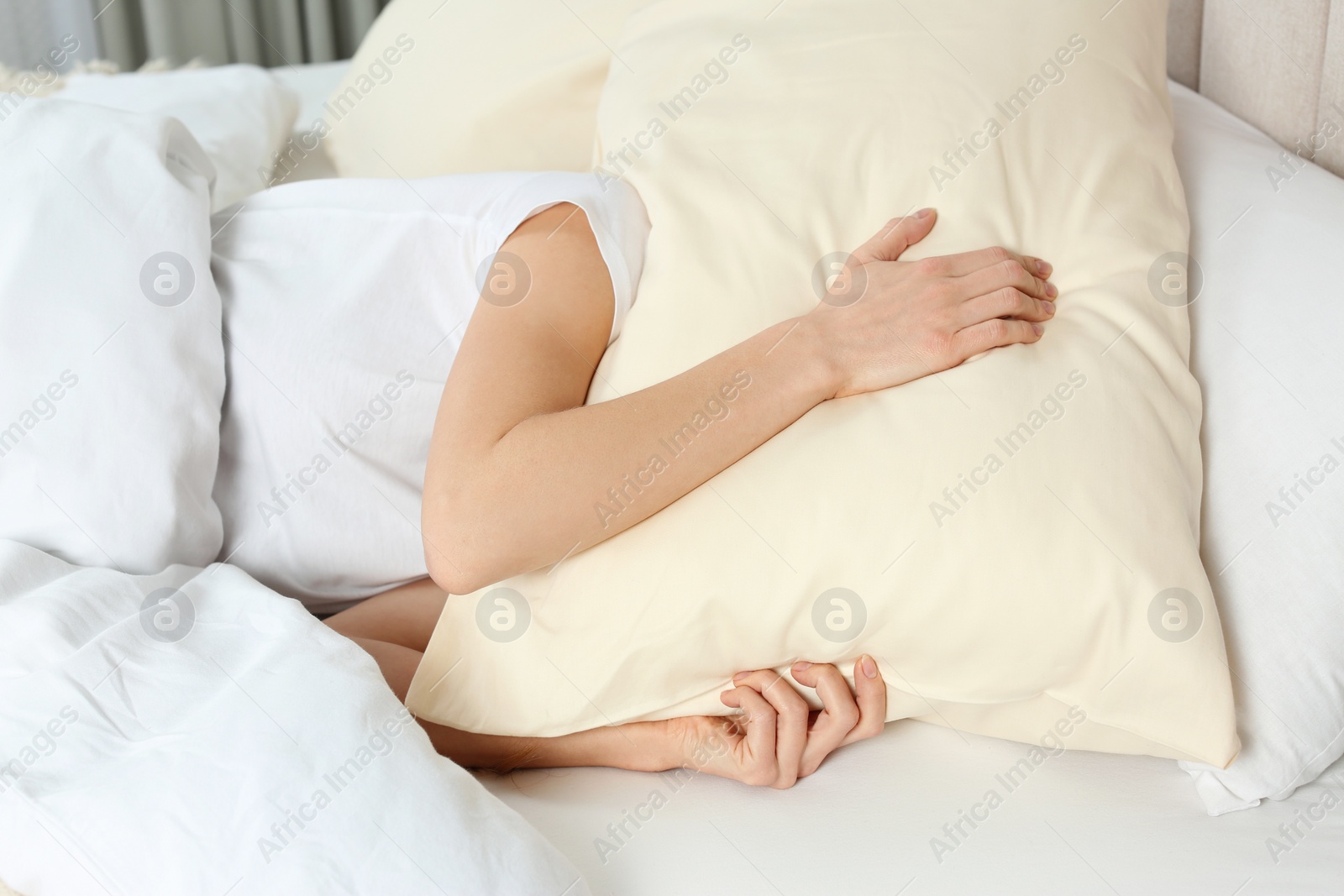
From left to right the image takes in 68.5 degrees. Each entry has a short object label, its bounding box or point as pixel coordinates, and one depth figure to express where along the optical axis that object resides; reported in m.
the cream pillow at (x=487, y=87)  1.18
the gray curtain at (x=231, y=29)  2.27
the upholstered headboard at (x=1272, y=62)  0.92
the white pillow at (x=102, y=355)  0.78
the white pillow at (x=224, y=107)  1.21
